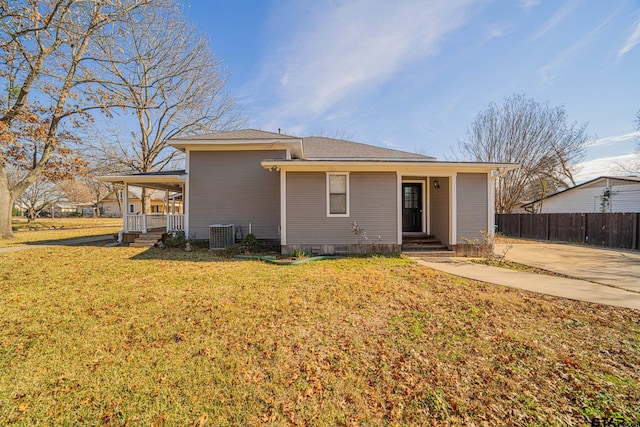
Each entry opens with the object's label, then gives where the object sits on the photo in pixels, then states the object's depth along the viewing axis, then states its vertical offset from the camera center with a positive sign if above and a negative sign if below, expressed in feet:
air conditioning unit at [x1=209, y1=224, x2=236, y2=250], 29.71 -2.86
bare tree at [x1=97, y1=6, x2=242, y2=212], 49.88 +27.64
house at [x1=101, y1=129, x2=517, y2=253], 26.78 +1.98
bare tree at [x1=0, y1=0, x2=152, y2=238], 32.63 +20.25
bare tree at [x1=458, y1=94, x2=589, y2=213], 57.77 +16.70
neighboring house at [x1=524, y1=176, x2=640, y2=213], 47.01 +3.11
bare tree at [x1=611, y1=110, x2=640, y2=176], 65.04 +12.64
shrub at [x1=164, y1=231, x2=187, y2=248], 31.32 -3.50
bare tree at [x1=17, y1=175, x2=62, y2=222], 87.35 +5.76
